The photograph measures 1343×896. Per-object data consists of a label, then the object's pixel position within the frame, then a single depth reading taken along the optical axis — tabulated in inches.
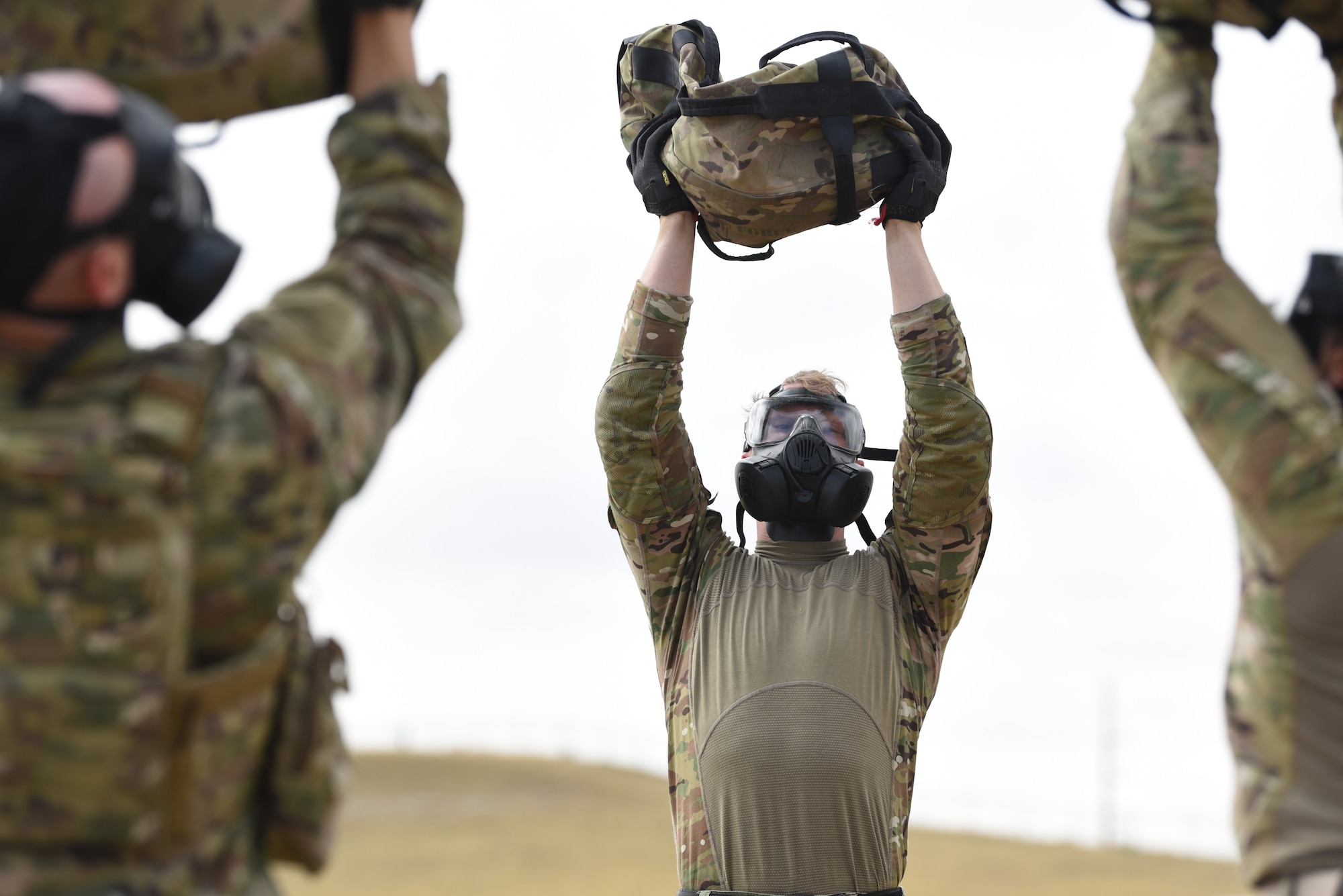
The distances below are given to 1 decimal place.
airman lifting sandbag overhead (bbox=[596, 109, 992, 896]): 194.1
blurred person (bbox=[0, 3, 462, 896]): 103.3
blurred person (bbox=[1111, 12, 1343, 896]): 116.6
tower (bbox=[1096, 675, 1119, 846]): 1721.9
